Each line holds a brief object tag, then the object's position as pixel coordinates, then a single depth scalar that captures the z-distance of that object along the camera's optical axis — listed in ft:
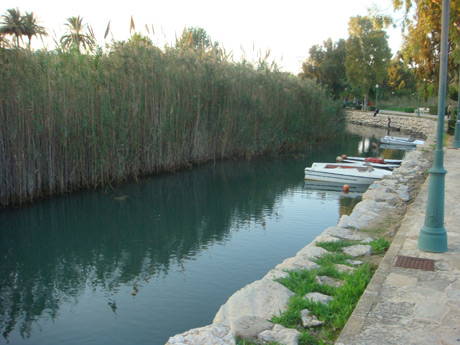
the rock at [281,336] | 11.11
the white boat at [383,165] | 52.90
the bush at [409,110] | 165.06
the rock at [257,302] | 13.11
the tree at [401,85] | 165.23
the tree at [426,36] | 42.78
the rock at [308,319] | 12.23
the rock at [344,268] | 15.96
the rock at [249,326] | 11.60
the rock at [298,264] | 16.53
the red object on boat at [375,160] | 55.22
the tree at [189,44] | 50.39
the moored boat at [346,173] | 45.85
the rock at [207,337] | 11.15
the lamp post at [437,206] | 17.06
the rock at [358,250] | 18.07
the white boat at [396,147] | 81.55
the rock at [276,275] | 15.59
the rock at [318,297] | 13.45
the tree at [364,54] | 145.69
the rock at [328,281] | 14.98
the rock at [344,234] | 20.52
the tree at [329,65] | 155.36
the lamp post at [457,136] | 55.88
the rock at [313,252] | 17.88
